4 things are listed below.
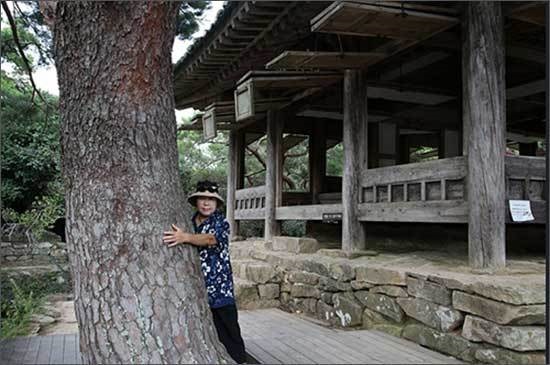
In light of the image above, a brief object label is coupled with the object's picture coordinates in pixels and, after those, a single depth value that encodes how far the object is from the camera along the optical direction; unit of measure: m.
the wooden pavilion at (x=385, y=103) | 3.92
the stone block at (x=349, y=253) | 5.30
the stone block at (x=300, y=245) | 6.33
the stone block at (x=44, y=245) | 10.51
